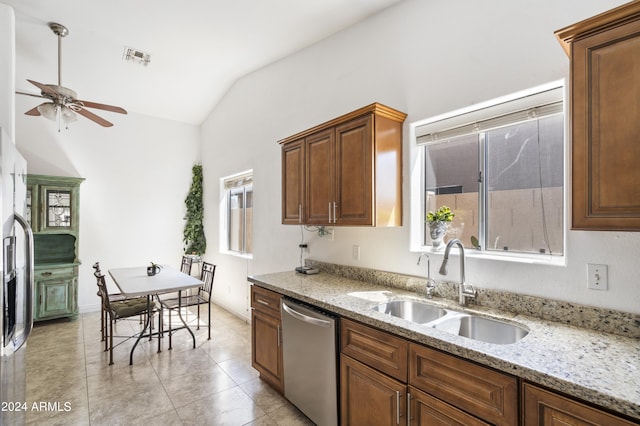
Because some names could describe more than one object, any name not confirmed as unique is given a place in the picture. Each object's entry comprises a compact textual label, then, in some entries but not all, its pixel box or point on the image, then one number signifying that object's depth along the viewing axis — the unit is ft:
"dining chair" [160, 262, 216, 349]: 12.28
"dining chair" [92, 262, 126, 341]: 12.22
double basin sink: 5.34
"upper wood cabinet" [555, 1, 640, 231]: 3.74
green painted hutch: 14.08
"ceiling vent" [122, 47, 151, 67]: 12.52
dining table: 10.22
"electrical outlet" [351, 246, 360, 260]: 8.92
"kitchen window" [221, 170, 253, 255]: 15.51
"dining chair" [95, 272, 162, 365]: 10.65
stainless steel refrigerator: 4.21
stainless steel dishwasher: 6.46
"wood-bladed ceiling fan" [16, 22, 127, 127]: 9.60
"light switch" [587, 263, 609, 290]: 4.83
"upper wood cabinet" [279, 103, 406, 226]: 7.14
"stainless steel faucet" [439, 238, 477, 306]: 6.03
